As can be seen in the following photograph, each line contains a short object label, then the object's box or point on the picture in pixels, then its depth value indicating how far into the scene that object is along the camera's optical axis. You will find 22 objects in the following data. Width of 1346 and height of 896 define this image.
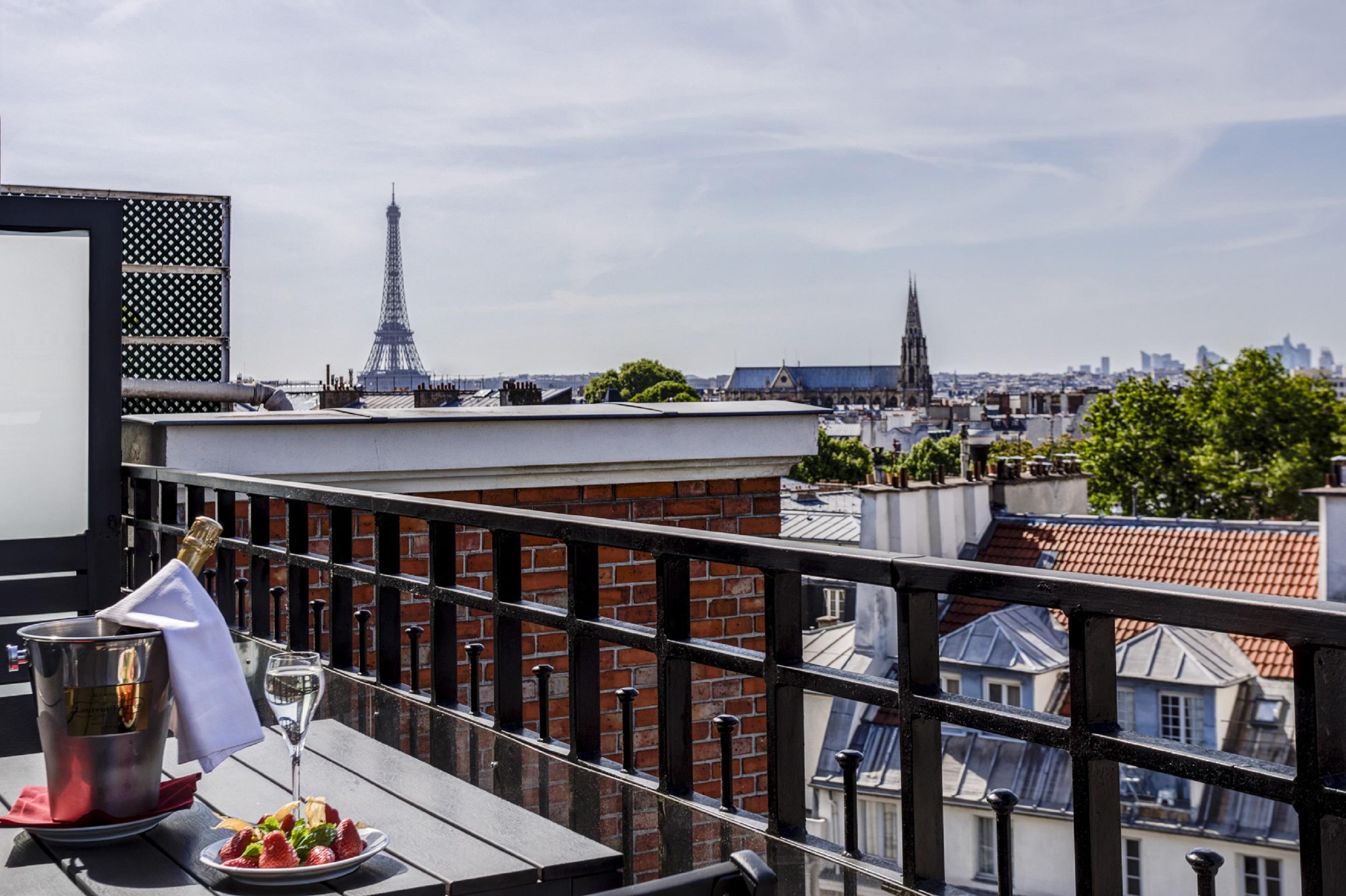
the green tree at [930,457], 80.38
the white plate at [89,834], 1.45
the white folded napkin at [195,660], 1.49
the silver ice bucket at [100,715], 1.43
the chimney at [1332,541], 17.97
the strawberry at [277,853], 1.34
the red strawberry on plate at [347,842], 1.38
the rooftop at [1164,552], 22.02
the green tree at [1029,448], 72.88
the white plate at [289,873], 1.32
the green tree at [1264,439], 45.38
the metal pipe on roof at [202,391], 7.97
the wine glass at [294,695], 1.54
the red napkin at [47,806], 1.46
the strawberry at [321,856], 1.35
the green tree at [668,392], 85.62
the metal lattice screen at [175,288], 9.99
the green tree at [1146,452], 48.88
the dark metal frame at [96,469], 3.60
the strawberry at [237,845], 1.36
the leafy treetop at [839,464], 80.81
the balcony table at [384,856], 1.36
